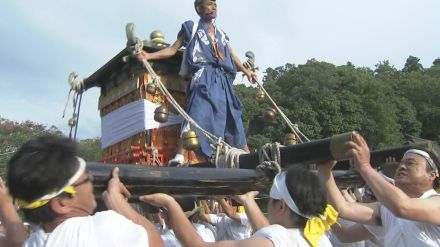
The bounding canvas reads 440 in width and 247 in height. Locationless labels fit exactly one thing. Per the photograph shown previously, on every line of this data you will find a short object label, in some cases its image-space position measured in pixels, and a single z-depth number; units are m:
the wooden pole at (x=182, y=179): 2.38
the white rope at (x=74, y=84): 6.32
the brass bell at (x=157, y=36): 6.28
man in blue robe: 5.75
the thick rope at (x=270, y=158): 3.21
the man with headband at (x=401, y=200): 2.99
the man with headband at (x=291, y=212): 2.65
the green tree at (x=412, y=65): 49.87
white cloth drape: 6.07
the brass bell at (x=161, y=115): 5.47
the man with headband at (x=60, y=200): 1.93
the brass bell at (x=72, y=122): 6.37
